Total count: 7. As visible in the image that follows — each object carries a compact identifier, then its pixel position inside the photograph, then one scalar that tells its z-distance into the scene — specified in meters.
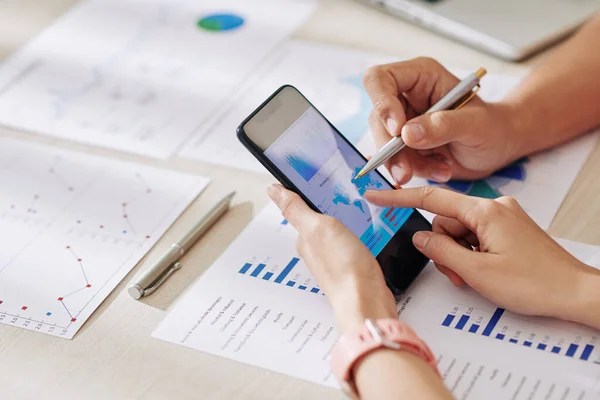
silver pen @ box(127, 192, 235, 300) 0.94
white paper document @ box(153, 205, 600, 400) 0.79
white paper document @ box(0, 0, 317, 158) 1.24
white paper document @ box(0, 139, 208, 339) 0.94
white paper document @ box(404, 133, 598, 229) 1.02
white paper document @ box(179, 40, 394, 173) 1.17
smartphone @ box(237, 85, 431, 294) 0.87
